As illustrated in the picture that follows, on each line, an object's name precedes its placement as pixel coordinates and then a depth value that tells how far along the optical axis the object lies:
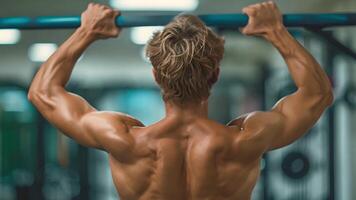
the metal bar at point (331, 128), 3.42
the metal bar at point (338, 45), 1.91
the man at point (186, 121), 1.34
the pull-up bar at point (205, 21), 1.61
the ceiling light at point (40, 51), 3.83
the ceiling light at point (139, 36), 3.83
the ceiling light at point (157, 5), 3.76
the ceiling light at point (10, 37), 3.93
